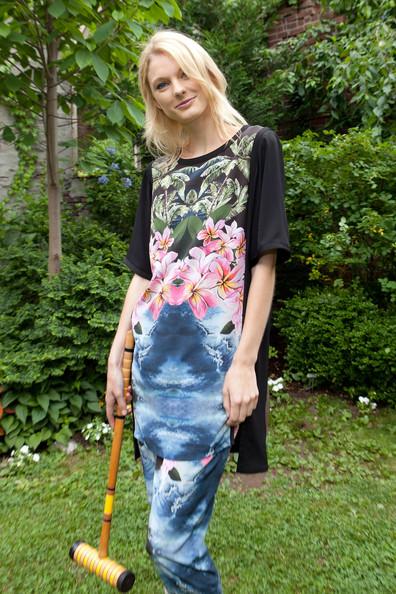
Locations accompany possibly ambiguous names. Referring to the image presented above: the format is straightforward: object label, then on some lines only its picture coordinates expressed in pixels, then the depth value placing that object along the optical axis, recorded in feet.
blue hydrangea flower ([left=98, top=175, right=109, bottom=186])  17.22
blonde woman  4.43
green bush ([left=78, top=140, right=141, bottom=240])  17.13
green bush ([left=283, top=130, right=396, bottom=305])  13.78
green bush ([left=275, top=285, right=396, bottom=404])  12.97
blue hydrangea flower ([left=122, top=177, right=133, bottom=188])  17.41
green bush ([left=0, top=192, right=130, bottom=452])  11.29
